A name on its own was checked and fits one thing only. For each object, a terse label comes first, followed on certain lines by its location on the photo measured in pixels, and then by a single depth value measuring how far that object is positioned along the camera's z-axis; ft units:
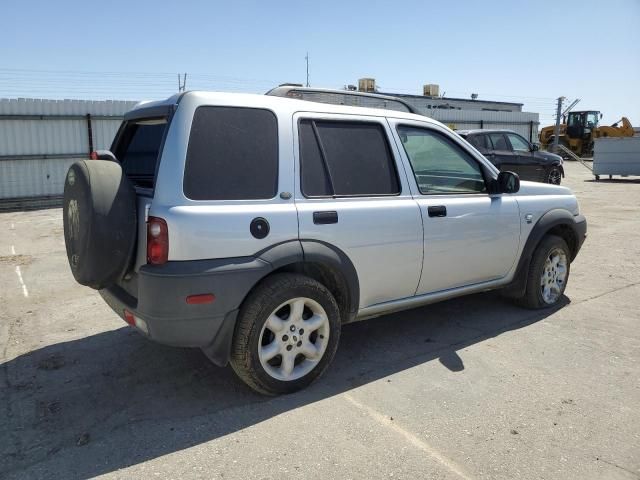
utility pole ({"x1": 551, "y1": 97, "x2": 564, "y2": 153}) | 92.12
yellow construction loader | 116.08
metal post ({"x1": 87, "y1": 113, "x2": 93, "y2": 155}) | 51.86
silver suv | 9.87
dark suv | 44.32
